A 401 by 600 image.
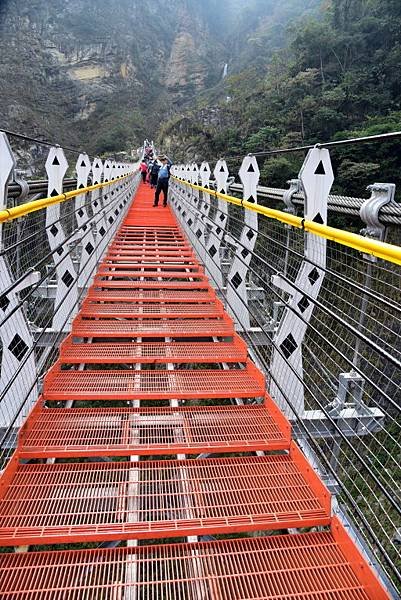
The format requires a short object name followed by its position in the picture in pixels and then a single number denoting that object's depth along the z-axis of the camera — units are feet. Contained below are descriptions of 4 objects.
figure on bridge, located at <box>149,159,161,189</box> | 45.97
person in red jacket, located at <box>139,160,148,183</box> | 69.82
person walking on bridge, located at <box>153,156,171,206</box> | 32.14
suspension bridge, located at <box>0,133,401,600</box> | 5.26
